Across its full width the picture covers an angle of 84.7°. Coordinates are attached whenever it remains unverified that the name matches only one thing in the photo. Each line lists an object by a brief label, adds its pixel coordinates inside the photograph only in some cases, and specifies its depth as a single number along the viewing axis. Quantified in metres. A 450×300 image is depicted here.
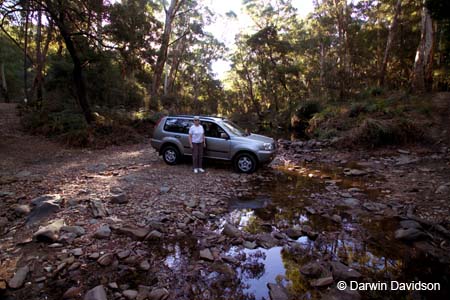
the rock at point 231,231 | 4.51
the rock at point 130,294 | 3.01
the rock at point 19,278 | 3.14
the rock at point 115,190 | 6.21
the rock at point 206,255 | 3.82
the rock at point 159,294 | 2.99
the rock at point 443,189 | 5.99
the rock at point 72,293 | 2.99
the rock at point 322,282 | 3.25
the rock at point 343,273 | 3.38
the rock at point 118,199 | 5.65
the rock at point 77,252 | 3.80
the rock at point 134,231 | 4.30
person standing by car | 8.22
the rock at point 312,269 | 3.46
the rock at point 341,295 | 3.04
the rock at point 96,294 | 2.89
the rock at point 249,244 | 4.22
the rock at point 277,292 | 3.08
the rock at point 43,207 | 4.73
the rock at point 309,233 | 4.51
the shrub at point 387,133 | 10.49
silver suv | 8.30
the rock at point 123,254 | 3.77
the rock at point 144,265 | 3.55
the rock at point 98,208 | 4.98
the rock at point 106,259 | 3.62
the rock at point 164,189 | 6.50
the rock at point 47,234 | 4.04
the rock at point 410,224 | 4.57
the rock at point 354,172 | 8.32
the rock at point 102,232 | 4.25
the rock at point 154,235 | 4.33
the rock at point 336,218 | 5.11
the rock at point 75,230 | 4.32
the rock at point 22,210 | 4.97
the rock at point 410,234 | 4.26
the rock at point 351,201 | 5.92
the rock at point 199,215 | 5.20
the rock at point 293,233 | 4.56
